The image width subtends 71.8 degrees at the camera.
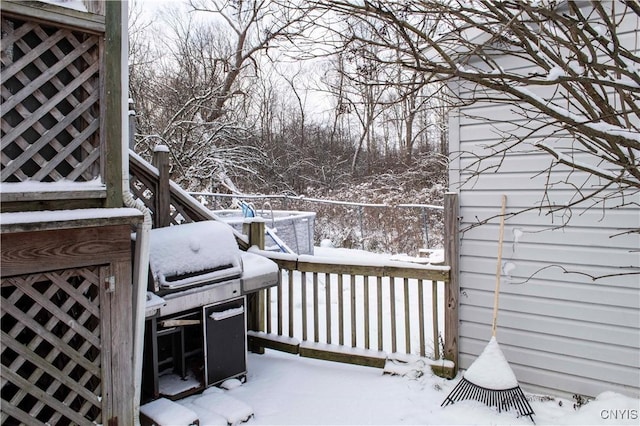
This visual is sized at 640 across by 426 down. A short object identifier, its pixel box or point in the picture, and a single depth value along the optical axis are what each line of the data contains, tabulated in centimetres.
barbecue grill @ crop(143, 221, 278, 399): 302
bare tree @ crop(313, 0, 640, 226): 182
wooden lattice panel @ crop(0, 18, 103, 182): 223
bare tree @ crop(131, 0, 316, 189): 1095
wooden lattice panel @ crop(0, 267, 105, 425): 231
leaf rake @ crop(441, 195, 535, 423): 310
